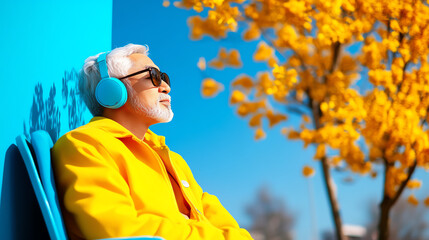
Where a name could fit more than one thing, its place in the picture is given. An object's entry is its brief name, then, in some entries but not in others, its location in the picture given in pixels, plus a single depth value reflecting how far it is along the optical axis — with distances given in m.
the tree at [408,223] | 14.11
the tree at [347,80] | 3.70
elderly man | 1.44
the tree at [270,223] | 20.11
